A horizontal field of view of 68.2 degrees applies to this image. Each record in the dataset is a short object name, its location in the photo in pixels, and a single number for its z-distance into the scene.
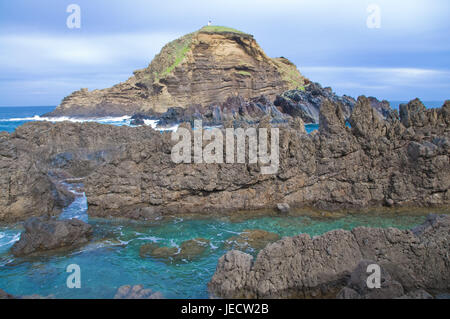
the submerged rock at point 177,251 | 10.39
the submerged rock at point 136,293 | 6.78
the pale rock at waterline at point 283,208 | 13.77
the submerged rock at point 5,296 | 6.75
